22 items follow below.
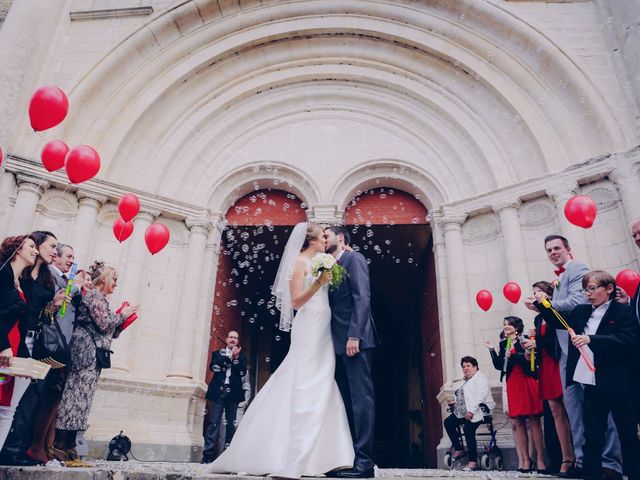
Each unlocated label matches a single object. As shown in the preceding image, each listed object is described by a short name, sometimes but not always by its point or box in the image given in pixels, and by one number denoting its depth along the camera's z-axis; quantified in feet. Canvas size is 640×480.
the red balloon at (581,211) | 20.34
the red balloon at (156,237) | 21.97
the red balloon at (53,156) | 19.20
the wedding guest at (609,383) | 12.35
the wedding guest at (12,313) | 11.50
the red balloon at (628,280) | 20.24
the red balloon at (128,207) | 21.53
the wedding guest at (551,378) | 16.08
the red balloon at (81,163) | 18.29
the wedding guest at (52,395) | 14.30
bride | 11.43
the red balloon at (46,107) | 16.78
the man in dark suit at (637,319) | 12.85
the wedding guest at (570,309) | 13.53
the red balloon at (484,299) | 25.29
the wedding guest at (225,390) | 24.18
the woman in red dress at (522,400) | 18.63
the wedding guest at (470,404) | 21.83
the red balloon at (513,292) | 23.77
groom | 12.01
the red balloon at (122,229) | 22.24
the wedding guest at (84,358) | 15.51
